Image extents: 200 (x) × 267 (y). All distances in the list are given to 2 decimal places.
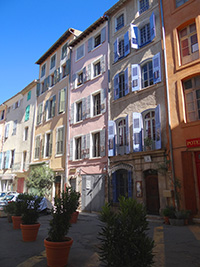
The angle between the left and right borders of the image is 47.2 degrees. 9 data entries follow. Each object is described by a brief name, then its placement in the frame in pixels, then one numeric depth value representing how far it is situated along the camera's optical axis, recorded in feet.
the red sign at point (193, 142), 31.91
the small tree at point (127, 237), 10.46
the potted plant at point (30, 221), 21.40
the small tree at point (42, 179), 57.72
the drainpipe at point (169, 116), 33.92
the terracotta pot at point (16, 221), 28.14
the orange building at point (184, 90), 32.45
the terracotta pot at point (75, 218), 33.42
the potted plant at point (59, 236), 14.35
